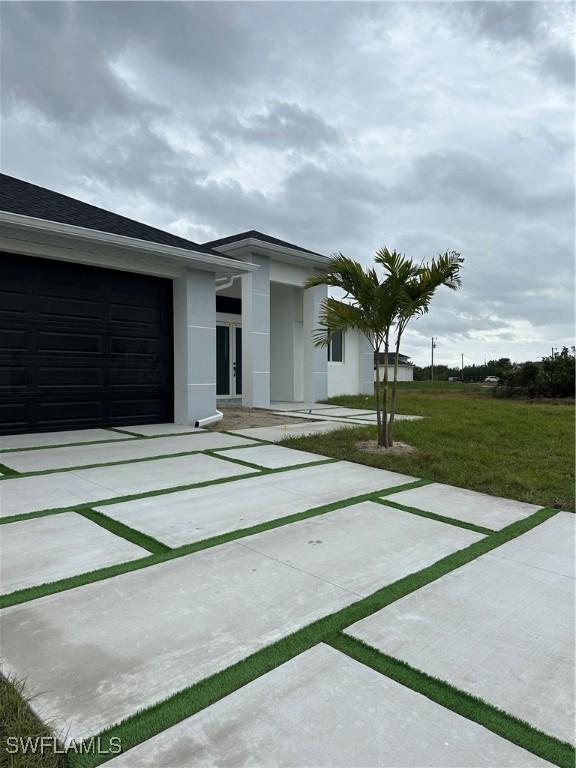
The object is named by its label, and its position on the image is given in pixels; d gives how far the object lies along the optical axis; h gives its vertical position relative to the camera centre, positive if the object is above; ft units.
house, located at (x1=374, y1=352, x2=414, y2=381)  142.31 +2.21
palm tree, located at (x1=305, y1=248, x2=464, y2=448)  21.07 +4.02
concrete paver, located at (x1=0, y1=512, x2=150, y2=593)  8.66 -3.63
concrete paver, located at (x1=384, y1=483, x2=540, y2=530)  12.75 -3.83
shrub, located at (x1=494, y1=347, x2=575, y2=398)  60.34 -0.04
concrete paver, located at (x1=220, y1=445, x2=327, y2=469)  19.12 -3.45
